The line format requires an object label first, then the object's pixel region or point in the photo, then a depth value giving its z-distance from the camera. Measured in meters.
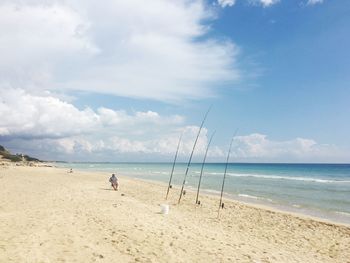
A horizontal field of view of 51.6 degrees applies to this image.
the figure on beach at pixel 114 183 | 24.48
